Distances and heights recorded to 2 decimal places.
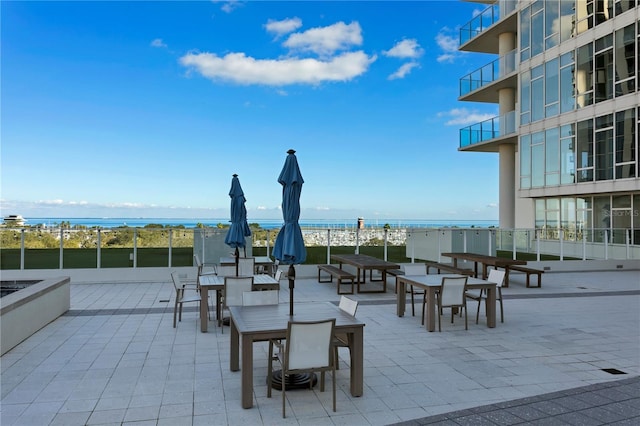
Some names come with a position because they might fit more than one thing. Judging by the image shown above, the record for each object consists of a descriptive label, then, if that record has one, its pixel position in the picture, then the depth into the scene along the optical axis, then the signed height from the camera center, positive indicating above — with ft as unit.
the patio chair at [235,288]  24.29 -3.86
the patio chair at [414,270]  29.91 -3.53
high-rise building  55.01 +14.97
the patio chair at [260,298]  19.33 -3.47
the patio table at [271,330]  14.16 -3.70
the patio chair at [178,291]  25.05 -4.28
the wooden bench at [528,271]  41.41 -4.89
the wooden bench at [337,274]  37.09 -4.83
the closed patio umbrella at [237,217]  33.22 +0.16
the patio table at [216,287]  24.12 -4.05
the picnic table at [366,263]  36.52 -3.83
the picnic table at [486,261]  40.19 -3.91
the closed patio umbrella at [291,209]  18.42 +0.42
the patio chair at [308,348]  13.46 -4.01
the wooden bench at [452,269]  40.96 -4.80
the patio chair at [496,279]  26.89 -3.73
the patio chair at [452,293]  24.82 -4.22
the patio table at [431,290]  24.57 -4.21
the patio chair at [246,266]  33.86 -3.66
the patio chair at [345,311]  16.24 -3.66
